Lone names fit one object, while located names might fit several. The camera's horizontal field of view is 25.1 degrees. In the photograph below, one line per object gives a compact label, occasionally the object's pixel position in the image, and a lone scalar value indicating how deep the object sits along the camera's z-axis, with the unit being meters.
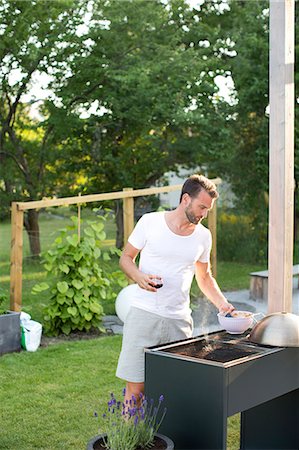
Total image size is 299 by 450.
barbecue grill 2.18
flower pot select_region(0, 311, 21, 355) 4.95
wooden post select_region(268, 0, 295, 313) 2.86
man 2.72
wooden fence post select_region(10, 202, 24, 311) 5.42
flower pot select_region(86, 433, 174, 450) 2.23
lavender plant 2.21
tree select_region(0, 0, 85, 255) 9.88
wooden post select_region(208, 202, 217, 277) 7.15
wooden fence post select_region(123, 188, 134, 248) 6.27
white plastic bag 5.08
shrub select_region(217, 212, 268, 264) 10.85
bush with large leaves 5.54
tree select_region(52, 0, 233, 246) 10.35
